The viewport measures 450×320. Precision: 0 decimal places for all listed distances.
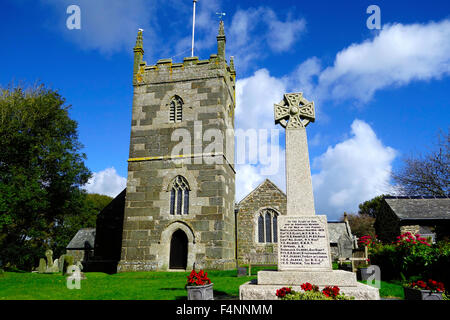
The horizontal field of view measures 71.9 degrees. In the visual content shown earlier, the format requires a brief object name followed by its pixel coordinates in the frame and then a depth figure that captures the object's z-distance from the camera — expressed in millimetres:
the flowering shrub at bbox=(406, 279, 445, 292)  6703
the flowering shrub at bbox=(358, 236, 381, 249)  15961
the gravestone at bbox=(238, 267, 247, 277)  15430
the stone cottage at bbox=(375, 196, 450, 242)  21797
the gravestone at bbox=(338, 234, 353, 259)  19125
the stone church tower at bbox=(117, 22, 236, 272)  18031
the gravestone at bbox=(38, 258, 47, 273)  25500
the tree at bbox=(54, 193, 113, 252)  30000
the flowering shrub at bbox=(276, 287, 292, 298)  6120
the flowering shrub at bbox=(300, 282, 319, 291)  6261
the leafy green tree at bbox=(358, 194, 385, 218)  63938
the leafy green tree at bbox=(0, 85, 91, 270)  24219
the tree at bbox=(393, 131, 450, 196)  29991
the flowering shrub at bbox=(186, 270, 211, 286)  7629
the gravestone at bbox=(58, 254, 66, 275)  26219
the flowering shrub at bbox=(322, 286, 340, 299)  5996
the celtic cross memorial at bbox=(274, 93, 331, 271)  7441
